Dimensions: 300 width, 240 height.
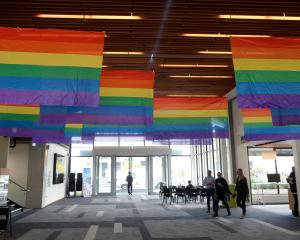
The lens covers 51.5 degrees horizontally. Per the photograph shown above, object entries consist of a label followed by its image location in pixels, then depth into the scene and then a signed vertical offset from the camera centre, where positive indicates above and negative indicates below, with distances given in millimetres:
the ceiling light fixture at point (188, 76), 10984 +3364
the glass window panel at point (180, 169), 22391 +273
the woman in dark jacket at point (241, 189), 10039 -546
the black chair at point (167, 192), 14627 -887
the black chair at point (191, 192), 14898 -916
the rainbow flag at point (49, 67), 5020 +1740
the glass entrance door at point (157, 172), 21562 +77
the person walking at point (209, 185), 11236 -453
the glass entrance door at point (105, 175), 20983 -73
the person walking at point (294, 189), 10195 -601
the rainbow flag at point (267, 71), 5258 +1723
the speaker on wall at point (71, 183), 20219 -554
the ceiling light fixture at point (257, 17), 6754 +3333
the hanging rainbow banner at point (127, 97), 7324 +1806
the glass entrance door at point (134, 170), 21422 +227
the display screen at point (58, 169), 16172 +318
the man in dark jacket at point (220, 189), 10484 -563
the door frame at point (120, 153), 20938 +1365
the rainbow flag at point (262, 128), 8812 +1235
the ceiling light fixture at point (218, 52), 8859 +3374
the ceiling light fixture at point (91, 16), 6758 +3391
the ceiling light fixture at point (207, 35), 7699 +3374
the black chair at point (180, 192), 15154 -925
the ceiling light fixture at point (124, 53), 8961 +3426
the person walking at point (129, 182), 20750 -559
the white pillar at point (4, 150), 10805 +886
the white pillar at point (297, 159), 10102 +382
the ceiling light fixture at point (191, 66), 9891 +3372
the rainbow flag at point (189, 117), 9336 +1646
